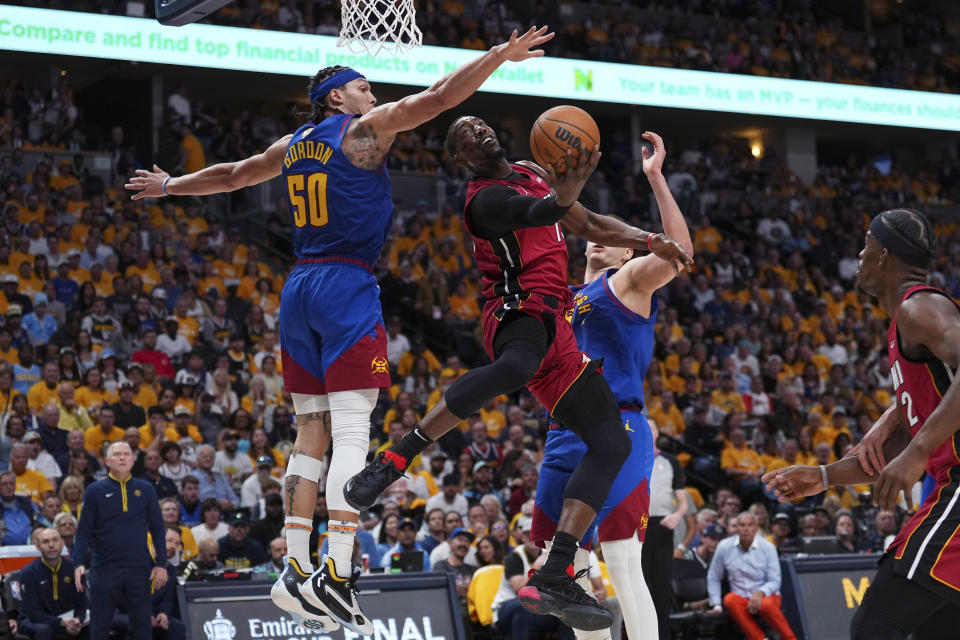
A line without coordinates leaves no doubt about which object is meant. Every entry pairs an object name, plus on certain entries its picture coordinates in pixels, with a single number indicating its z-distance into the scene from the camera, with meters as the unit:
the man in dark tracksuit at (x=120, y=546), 10.80
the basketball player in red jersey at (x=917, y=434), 4.63
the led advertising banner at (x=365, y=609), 9.81
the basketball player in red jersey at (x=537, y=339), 5.73
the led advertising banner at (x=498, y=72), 18.06
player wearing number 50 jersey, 5.86
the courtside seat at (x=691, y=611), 13.15
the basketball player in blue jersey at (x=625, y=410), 6.74
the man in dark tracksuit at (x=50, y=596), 10.97
